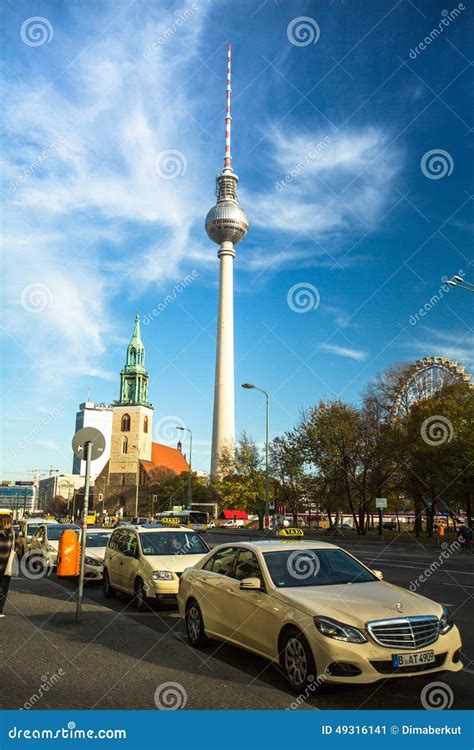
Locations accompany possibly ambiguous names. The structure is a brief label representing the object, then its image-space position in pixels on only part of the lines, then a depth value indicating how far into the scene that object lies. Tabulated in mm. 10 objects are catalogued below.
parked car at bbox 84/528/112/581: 16172
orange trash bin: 14420
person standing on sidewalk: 10500
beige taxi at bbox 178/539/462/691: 5852
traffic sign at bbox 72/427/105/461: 10680
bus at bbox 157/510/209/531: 57238
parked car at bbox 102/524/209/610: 11297
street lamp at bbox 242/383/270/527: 45325
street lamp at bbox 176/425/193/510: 63688
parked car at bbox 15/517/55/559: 23197
